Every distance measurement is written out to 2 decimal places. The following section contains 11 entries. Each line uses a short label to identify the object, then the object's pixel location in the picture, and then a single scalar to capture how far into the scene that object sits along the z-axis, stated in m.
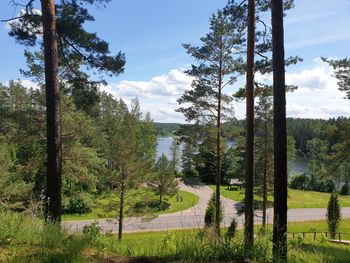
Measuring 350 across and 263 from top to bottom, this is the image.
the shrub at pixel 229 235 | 5.23
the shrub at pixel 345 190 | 57.85
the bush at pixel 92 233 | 5.15
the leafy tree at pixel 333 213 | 24.22
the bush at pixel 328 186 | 58.78
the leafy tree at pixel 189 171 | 53.72
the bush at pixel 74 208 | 33.06
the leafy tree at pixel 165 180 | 37.75
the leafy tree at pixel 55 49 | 7.89
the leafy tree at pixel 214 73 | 18.50
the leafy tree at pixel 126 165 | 22.77
